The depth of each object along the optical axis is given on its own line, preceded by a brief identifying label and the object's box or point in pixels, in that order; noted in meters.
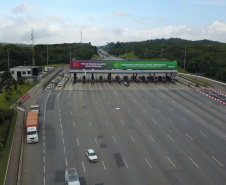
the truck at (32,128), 37.00
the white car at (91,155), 31.82
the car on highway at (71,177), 25.05
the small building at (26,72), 88.21
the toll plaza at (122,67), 83.56
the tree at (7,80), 55.78
